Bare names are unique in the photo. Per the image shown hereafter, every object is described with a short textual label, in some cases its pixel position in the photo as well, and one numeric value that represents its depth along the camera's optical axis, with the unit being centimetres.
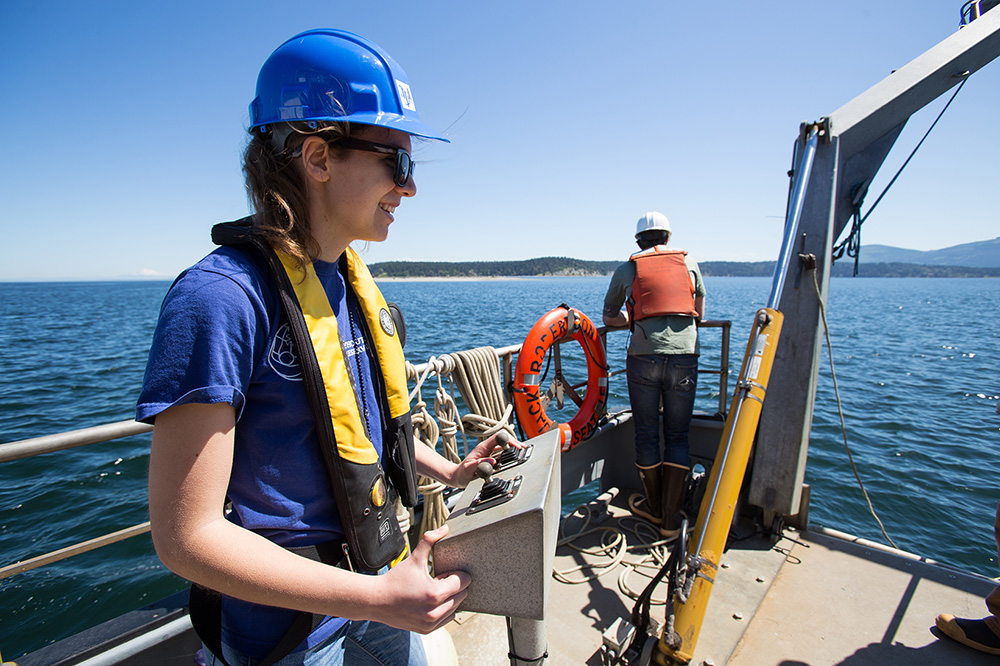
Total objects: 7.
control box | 80
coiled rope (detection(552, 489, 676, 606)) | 300
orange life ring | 354
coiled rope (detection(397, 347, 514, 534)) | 256
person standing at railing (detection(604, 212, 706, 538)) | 356
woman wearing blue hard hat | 70
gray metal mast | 274
